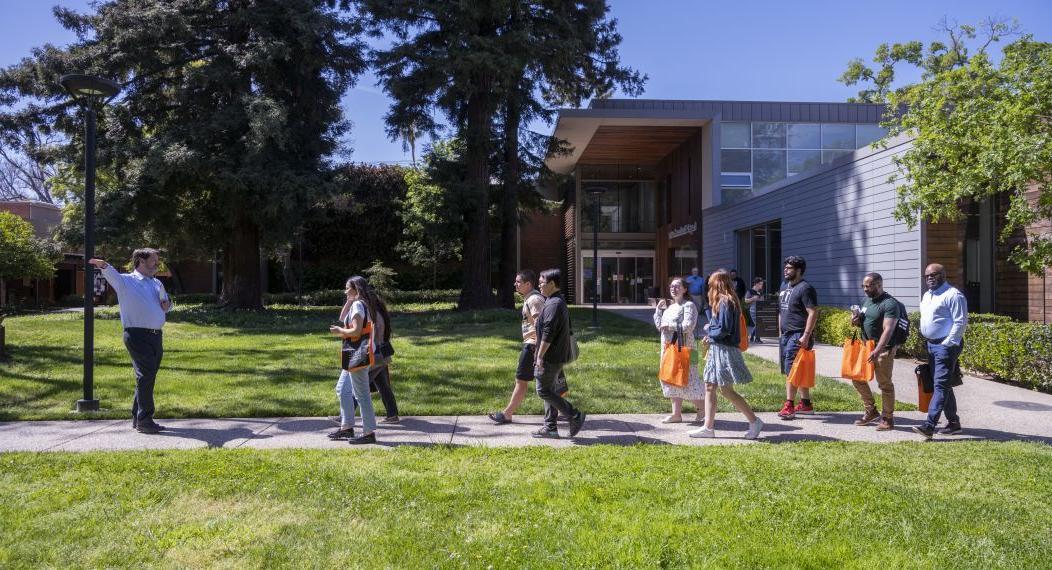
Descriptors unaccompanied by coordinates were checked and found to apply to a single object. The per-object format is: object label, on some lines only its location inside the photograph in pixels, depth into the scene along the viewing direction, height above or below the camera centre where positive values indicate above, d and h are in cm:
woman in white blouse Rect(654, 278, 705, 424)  700 -40
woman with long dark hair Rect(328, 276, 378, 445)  621 -87
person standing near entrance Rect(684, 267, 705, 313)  1369 +2
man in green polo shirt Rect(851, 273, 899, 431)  658 -44
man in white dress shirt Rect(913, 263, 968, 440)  632 -46
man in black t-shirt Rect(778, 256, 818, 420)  730 -35
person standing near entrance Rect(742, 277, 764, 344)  1258 -38
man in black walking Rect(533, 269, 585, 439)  630 -59
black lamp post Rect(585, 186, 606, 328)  1814 +230
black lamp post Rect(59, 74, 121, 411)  793 +137
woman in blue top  641 -67
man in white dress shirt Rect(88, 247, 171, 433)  666 -33
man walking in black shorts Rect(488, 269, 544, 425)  680 -42
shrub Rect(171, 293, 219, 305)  3581 -59
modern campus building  1443 +253
